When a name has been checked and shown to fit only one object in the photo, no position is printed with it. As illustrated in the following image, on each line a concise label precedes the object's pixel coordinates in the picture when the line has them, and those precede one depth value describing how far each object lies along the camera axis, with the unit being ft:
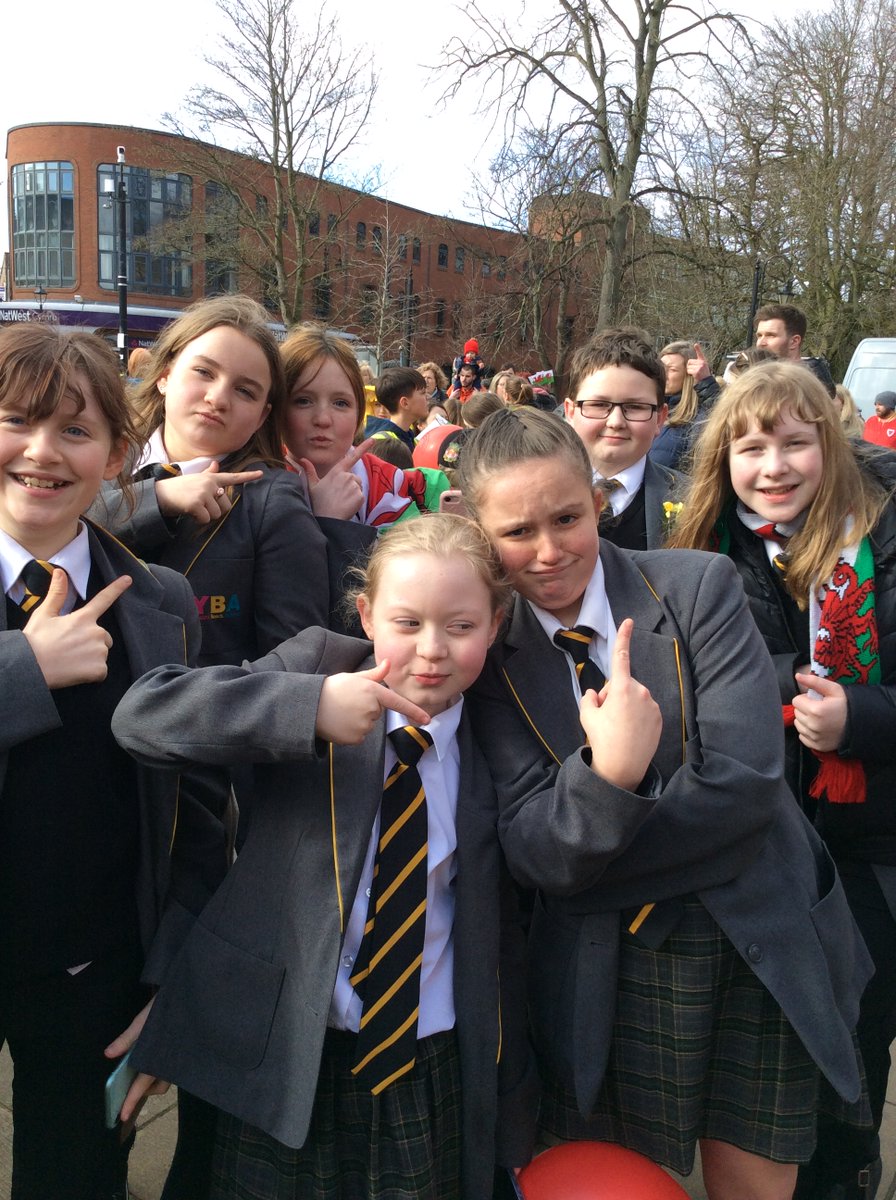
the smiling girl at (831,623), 6.93
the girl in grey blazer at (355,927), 5.25
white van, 40.42
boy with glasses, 9.64
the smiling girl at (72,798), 5.50
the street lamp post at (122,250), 59.93
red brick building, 116.57
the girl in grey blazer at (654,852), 5.48
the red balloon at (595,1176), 5.78
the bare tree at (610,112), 57.52
